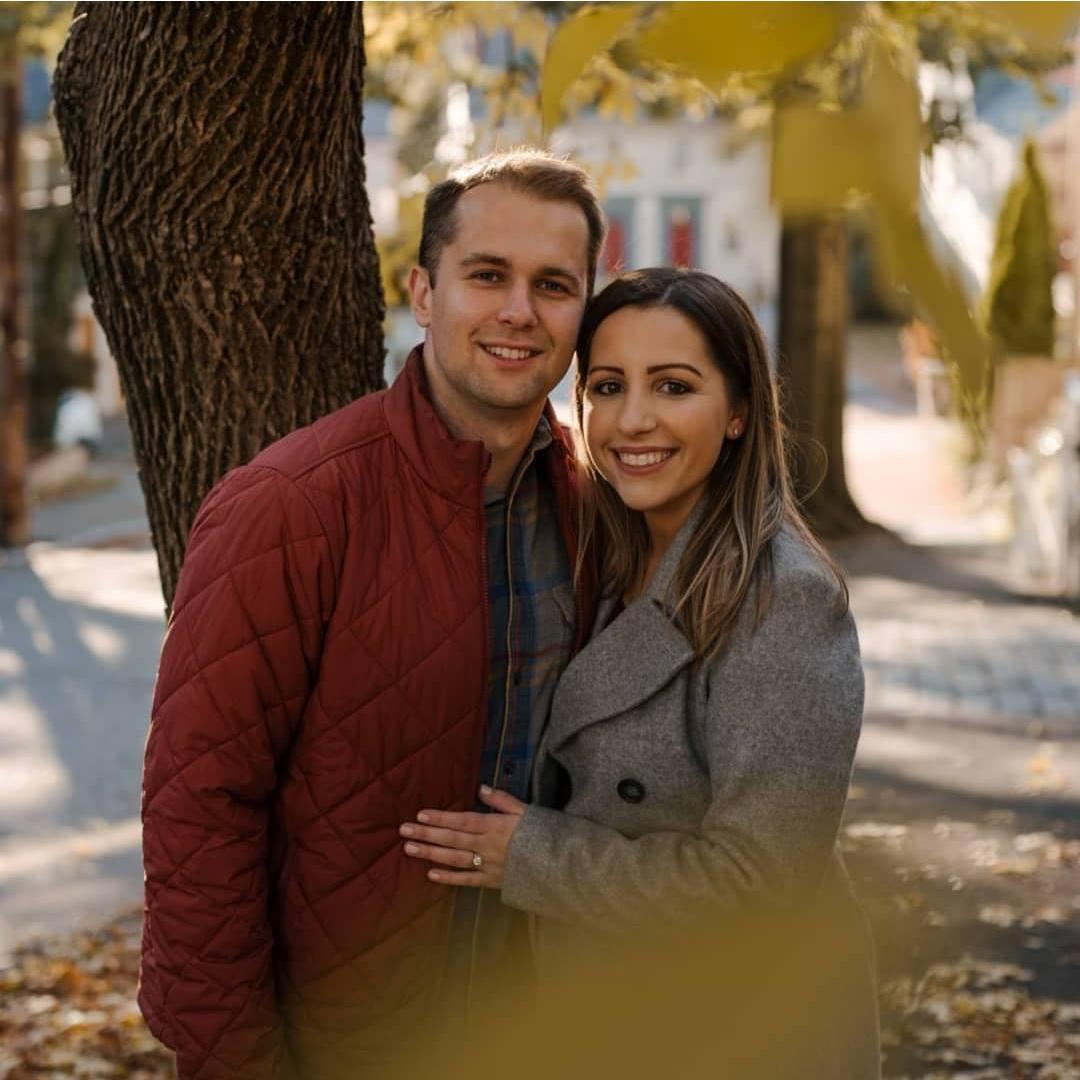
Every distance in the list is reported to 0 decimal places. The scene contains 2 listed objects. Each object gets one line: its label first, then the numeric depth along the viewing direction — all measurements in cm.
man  228
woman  225
